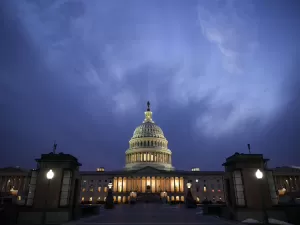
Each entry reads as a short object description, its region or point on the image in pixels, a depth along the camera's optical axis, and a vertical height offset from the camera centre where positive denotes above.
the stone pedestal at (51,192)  18.44 -0.04
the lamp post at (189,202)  43.20 -1.96
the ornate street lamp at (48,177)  17.78 +1.12
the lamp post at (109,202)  41.66 -1.86
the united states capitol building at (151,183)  98.88 +3.58
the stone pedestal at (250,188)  18.91 +0.27
